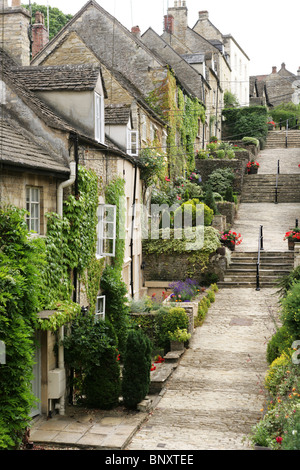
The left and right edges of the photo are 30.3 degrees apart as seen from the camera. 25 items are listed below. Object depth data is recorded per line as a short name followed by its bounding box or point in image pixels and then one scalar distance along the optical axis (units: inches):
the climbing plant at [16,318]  356.5
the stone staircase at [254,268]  885.8
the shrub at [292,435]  293.6
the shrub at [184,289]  763.4
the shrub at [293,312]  453.1
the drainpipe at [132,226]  806.8
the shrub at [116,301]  638.5
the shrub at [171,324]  657.0
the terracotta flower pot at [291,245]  963.3
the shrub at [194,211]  949.8
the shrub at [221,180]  1298.0
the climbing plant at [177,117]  1073.5
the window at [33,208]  452.4
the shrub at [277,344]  523.5
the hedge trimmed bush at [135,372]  470.3
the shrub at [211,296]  808.3
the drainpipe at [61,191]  489.4
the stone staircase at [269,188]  1310.3
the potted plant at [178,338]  640.4
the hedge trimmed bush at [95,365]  478.3
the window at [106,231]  629.9
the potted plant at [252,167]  1425.9
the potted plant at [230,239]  977.5
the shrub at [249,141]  1631.9
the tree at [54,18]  1796.3
